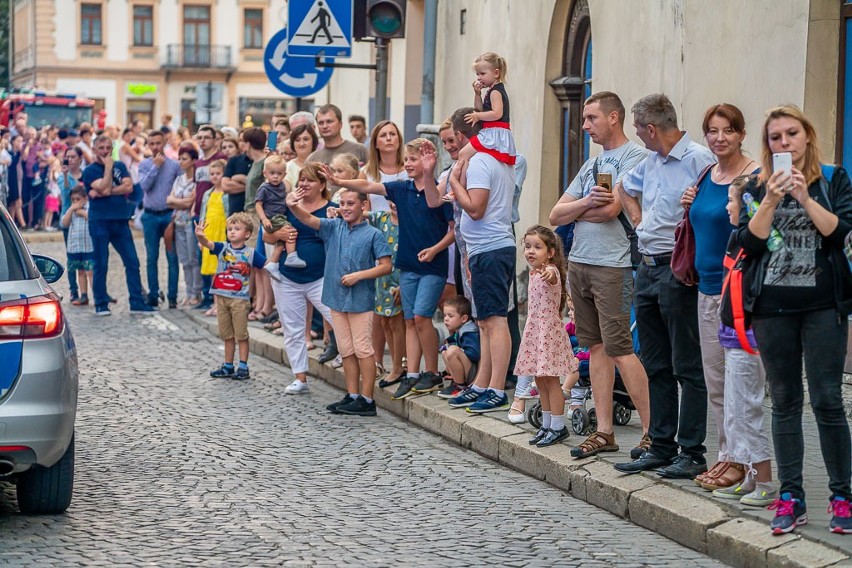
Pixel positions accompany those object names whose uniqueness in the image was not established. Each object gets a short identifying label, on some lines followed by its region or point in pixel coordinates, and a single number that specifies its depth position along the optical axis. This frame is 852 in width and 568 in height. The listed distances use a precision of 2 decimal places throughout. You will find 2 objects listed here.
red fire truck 42.31
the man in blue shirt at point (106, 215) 17.12
